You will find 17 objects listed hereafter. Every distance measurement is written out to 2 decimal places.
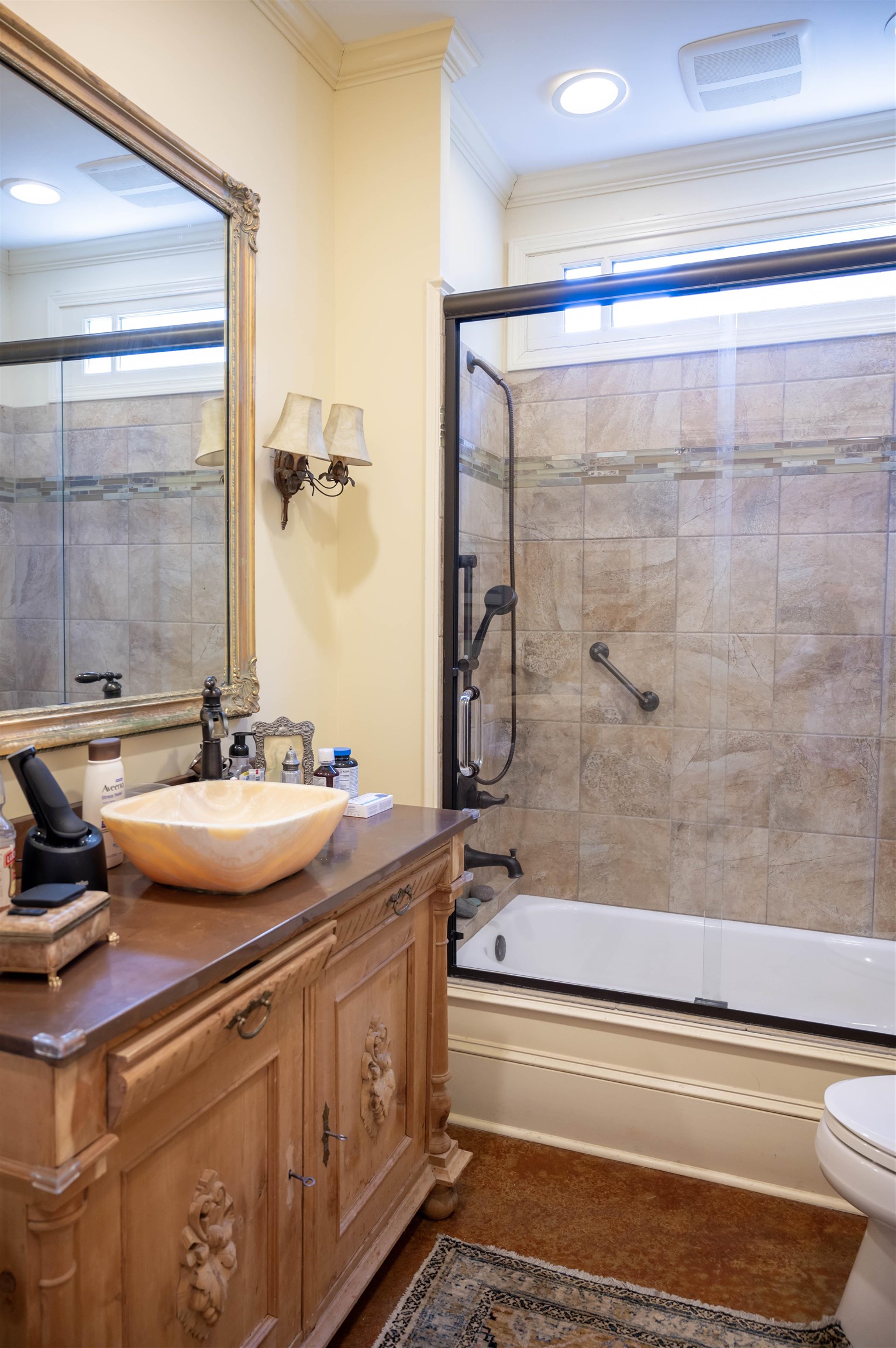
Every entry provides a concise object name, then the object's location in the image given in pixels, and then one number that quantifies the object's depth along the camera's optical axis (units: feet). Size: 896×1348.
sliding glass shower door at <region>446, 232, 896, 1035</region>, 8.43
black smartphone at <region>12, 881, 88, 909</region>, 3.33
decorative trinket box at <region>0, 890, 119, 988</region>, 3.19
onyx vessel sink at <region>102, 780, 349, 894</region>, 3.98
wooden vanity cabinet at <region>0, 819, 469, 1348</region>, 2.99
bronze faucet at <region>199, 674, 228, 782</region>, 5.47
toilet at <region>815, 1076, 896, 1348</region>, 4.75
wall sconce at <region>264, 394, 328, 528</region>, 6.78
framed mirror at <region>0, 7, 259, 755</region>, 4.56
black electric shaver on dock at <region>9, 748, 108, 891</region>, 3.78
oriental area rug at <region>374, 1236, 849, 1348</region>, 5.12
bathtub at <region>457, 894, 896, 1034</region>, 7.98
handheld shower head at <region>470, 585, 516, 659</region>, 8.57
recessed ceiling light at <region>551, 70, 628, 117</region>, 8.21
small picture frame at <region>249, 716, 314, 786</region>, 6.46
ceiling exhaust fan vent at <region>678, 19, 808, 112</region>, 7.55
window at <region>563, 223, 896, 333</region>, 7.94
